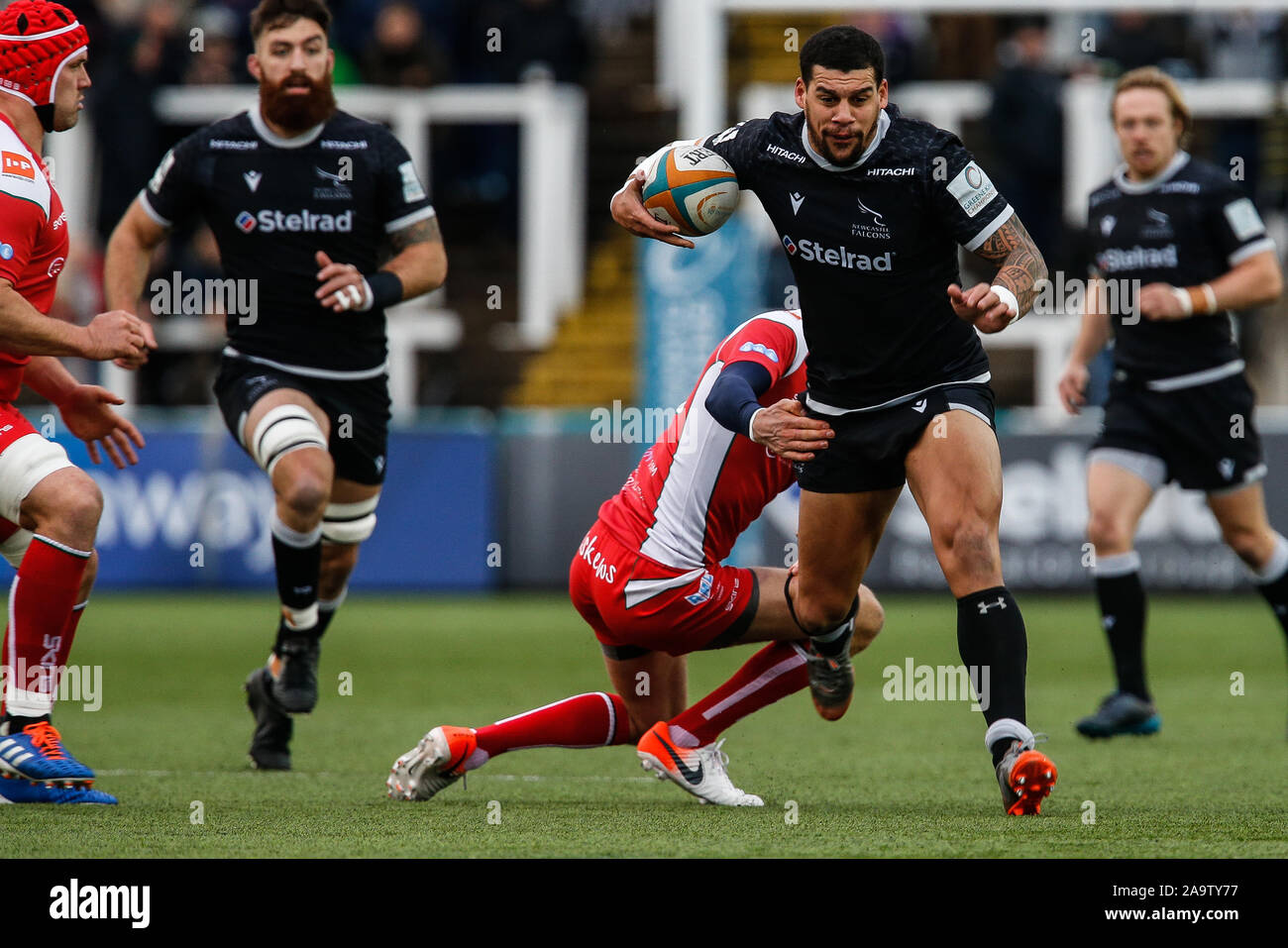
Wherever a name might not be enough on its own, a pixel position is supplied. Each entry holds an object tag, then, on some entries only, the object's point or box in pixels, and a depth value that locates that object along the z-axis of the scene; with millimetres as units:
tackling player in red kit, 11781
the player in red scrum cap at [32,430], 11570
